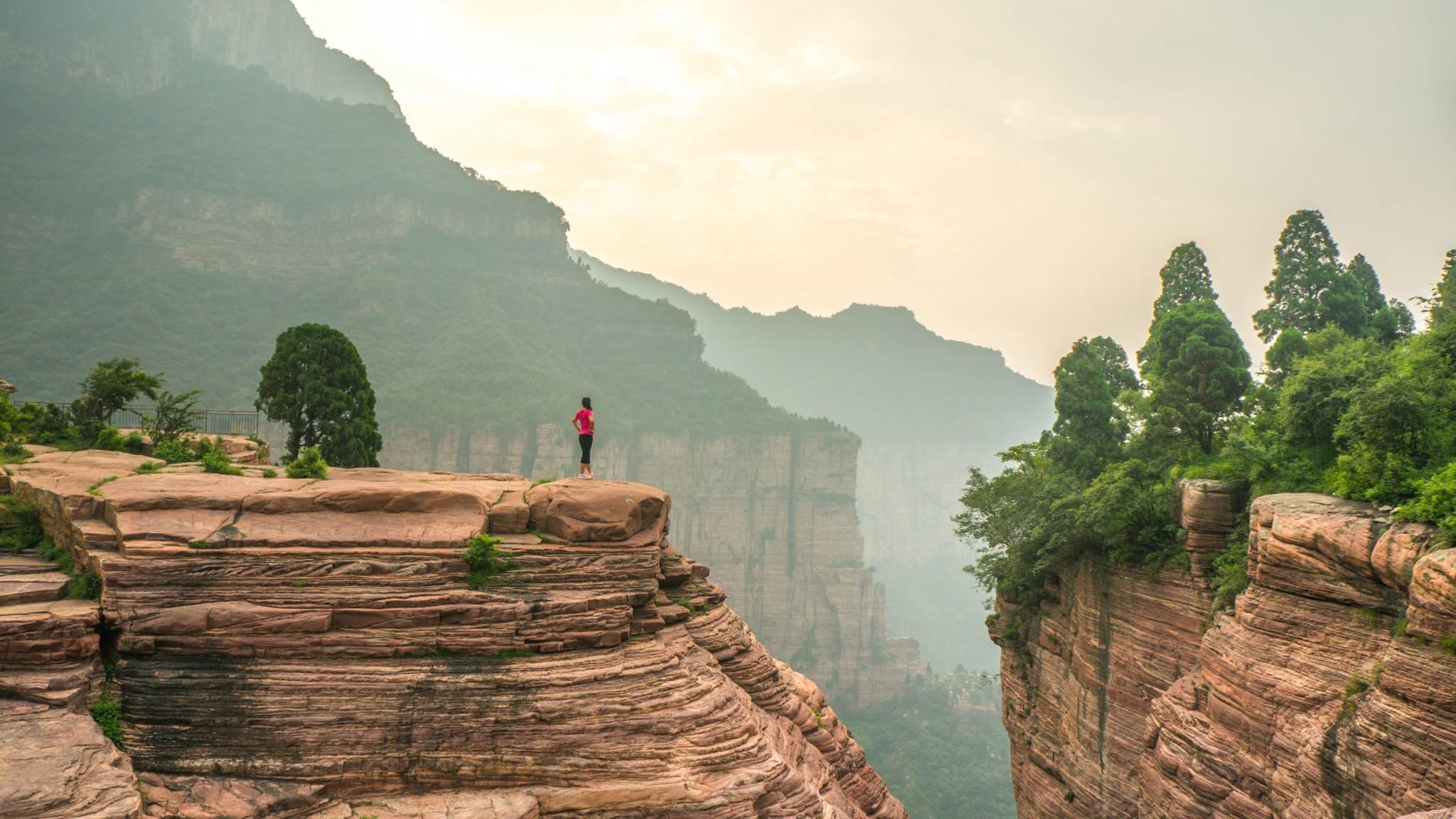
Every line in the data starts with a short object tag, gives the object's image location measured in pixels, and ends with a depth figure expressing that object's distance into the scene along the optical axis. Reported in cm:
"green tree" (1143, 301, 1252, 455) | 2894
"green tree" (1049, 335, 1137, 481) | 3234
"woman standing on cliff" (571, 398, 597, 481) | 1917
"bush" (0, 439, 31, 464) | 1950
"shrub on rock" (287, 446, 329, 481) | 1809
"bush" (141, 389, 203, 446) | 2417
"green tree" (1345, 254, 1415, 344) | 3378
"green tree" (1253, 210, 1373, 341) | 3422
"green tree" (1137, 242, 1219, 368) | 3806
